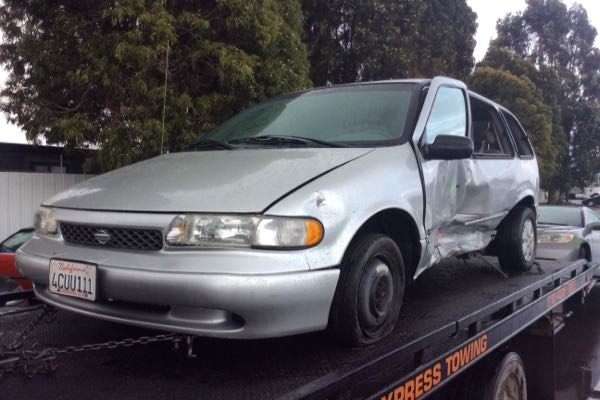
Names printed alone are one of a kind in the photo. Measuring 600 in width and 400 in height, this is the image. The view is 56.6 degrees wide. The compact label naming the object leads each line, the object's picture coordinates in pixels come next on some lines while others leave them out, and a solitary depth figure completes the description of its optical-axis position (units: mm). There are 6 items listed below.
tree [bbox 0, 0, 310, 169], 7898
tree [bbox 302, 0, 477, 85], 12820
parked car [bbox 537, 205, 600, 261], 6480
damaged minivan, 2068
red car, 6157
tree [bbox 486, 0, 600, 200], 27531
